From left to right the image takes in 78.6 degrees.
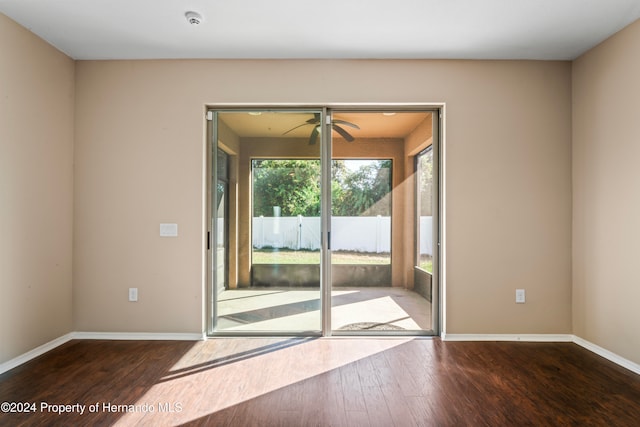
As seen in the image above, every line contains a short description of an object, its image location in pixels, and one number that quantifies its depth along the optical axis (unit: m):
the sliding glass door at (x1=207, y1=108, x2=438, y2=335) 3.83
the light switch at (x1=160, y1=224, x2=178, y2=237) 3.74
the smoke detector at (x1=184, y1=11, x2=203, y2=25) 2.92
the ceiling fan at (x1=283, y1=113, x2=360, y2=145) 3.85
